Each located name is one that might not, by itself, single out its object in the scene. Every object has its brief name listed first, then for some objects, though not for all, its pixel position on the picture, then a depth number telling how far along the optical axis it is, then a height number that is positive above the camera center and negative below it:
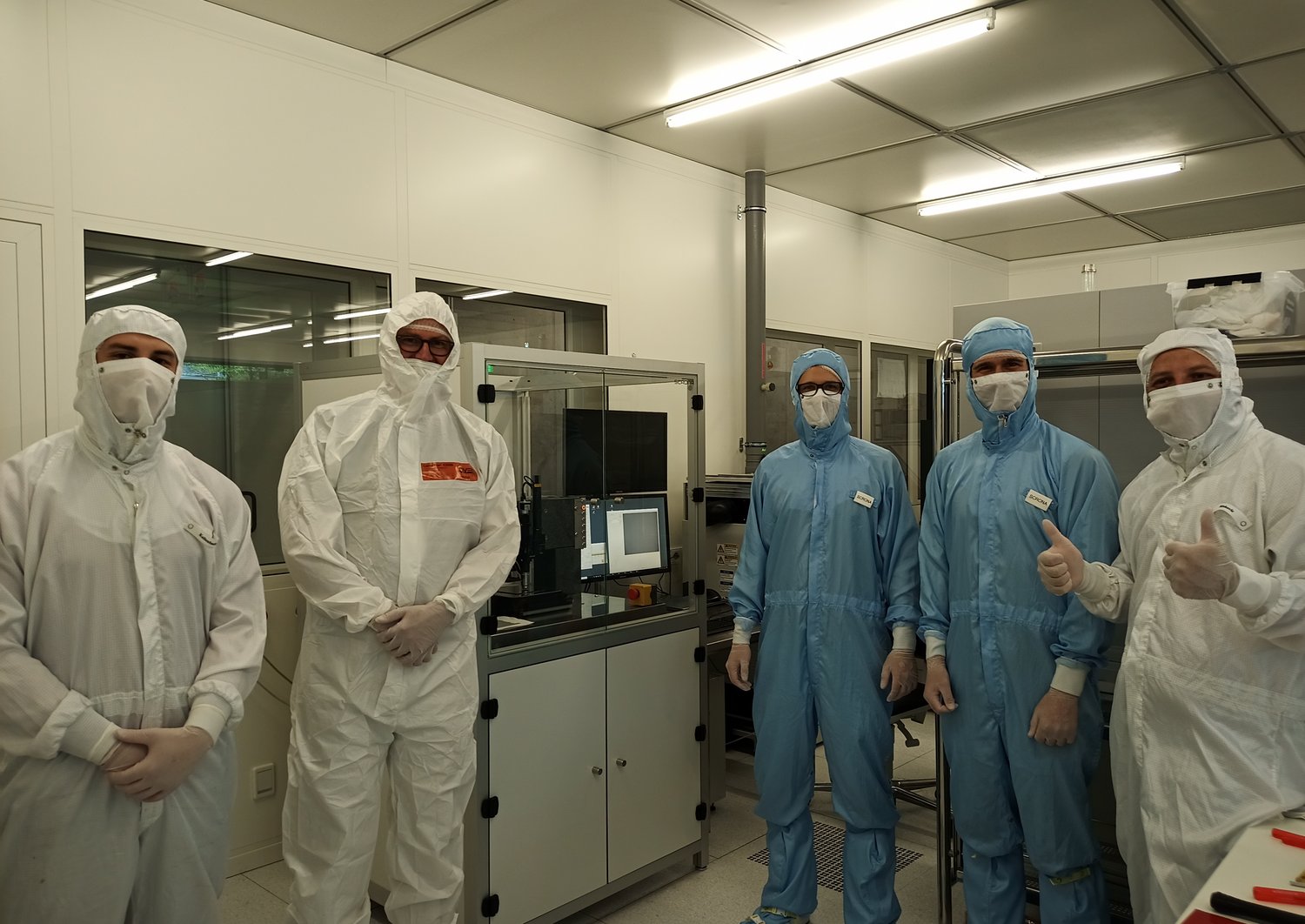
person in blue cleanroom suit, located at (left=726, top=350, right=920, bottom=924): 2.61 -0.59
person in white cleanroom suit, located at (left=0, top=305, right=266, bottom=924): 1.66 -0.42
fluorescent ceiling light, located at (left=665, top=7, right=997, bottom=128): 3.06 +1.30
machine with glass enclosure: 2.59 -0.62
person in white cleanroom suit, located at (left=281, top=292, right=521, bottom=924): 2.18 -0.44
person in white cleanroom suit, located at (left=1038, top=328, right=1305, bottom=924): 1.75 -0.38
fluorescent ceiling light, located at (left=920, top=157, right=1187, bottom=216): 4.73 +1.31
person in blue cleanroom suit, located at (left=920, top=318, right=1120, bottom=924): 2.25 -0.52
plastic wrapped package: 2.40 +0.33
